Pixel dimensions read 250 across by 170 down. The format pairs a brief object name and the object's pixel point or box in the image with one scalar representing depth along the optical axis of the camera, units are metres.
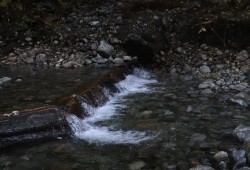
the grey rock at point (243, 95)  6.74
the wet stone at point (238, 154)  4.21
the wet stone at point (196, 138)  4.82
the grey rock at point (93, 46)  9.30
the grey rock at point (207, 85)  7.43
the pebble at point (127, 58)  8.95
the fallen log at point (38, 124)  4.75
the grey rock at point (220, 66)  8.68
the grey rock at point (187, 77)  8.21
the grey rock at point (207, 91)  7.11
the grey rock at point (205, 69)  8.60
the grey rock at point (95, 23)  9.99
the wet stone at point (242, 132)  4.76
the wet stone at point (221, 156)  4.28
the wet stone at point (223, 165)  4.09
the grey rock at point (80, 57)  9.06
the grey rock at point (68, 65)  8.81
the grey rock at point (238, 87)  7.36
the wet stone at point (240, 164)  4.01
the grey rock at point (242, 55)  8.93
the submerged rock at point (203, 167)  4.00
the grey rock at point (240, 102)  6.35
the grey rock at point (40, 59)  9.19
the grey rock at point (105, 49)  9.12
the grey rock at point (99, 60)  8.97
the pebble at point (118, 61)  8.86
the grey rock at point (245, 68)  8.41
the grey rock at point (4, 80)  7.38
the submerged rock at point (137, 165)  4.13
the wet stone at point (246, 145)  4.41
